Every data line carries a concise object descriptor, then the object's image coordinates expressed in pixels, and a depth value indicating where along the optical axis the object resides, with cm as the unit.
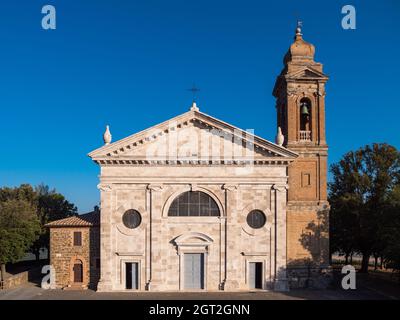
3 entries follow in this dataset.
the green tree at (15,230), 2993
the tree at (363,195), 3161
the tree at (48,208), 4169
